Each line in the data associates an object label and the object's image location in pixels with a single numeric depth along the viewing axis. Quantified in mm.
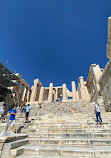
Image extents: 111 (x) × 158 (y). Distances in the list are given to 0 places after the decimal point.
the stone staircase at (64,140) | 2365
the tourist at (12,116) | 4541
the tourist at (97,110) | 5727
